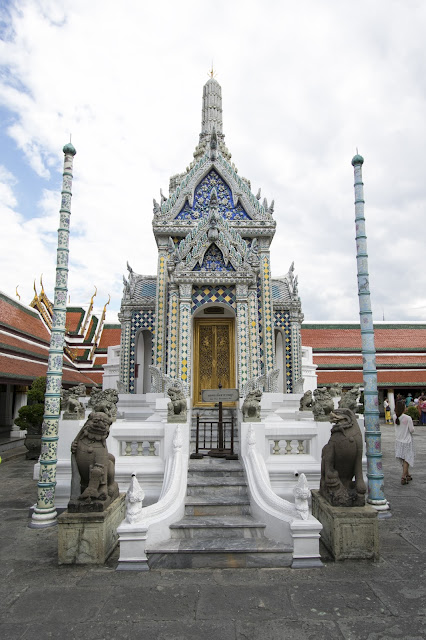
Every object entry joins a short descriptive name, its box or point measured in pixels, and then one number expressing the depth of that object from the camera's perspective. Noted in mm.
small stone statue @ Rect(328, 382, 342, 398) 9547
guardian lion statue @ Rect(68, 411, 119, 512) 5332
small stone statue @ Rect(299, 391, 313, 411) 10555
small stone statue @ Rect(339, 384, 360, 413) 7125
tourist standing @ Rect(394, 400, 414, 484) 9562
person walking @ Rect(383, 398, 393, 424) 26719
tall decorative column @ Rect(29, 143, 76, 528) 6648
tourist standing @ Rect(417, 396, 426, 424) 25916
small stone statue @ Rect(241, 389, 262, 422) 7844
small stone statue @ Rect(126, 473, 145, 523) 5215
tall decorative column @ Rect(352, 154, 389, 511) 7113
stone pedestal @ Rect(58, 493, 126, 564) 5117
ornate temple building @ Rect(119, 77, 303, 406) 11492
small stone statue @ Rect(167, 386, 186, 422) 7719
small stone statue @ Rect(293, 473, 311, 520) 5348
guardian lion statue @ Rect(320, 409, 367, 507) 5449
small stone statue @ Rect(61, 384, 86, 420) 8062
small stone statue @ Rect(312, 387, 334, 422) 7895
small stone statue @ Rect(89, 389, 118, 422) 7991
